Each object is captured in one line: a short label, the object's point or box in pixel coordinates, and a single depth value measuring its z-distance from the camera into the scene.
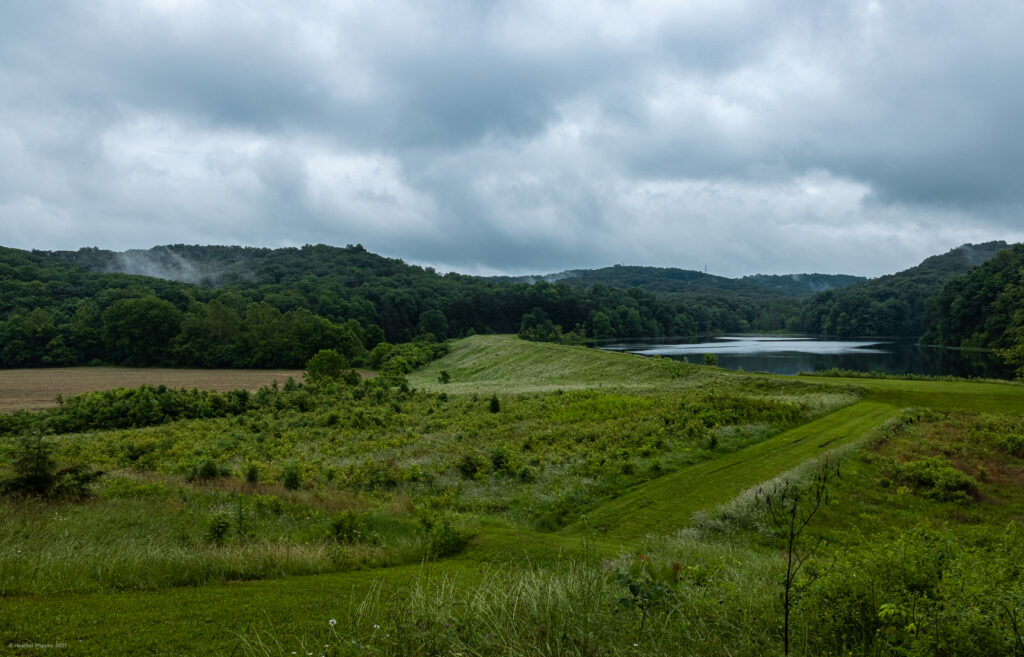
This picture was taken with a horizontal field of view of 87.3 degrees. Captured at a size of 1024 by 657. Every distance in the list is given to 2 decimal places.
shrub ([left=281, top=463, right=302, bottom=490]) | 16.15
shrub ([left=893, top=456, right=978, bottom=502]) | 14.59
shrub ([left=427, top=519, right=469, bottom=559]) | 9.71
